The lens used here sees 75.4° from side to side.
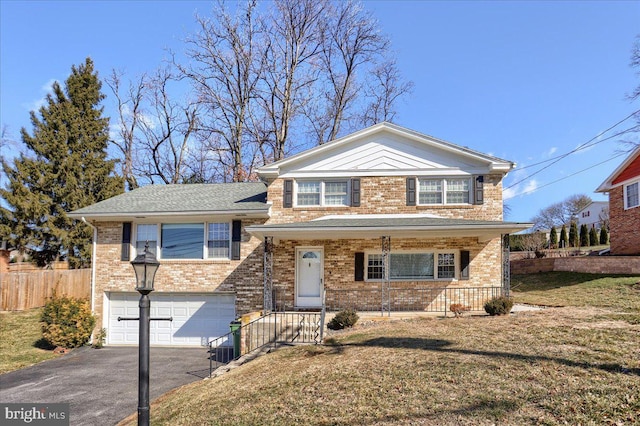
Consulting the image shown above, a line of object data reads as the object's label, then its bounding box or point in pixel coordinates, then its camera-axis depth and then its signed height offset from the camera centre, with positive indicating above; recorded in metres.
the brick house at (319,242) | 14.34 -0.13
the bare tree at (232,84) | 29.62 +11.12
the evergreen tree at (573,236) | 31.19 +0.37
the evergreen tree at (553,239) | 34.81 +0.14
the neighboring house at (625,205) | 19.22 +1.78
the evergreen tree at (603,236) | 31.80 +0.39
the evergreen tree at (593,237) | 33.28 +0.32
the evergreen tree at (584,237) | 32.62 +0.31
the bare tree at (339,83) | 30.58 +11.78
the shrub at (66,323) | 15.09 -3.20
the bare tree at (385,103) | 32.31 +10.77
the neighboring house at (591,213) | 49.14 +3.61
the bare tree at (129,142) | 31.41 +7.31
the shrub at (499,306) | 11.63 -1.85
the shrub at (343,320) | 11.55 -2.27
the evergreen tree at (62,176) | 23.97 +3.69
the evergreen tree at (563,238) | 32.81 +0.22
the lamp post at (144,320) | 5.04 -1.04
